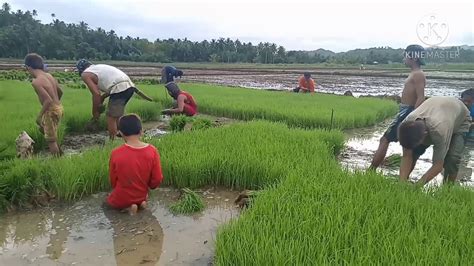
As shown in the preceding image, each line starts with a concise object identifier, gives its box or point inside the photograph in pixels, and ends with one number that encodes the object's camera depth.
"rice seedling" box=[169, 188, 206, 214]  3.59
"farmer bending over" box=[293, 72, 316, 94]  13.78
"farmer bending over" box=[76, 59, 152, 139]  5.77
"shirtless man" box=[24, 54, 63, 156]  4.80
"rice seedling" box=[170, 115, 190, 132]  6.99
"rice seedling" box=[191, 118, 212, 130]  6.69
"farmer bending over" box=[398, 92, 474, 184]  3.48
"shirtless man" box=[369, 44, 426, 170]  4.85
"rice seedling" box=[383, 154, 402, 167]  5.55
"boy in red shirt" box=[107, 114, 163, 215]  3.44
